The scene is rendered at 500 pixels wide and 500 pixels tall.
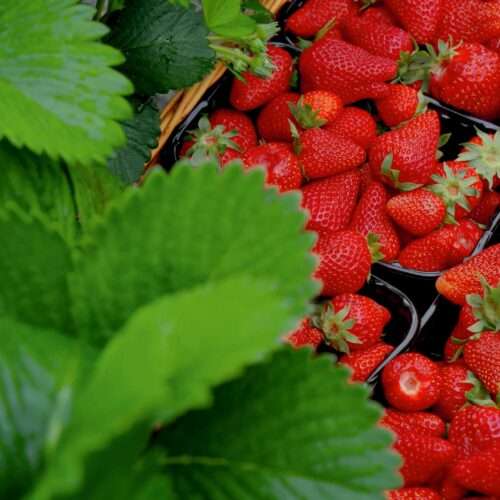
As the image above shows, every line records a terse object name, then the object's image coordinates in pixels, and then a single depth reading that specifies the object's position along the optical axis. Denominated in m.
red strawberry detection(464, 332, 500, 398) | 0.85
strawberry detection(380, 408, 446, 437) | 0.84
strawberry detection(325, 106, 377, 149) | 0.91
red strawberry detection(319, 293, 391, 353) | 0.87
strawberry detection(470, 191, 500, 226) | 0.92
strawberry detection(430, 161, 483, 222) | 0.90
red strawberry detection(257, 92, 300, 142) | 0.91
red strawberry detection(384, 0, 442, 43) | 0.94
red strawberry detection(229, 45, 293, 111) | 0.91
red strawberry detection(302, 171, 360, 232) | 0.89
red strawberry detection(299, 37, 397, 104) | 0.91
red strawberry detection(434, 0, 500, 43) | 0.94
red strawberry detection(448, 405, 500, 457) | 0.82
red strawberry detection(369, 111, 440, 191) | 0.90
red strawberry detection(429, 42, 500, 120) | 0.92
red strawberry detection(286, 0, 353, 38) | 0.94
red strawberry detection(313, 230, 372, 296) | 0.86
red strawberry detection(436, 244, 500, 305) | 0.87
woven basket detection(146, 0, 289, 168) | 0.88
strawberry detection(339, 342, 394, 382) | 0.86
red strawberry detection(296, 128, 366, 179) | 0.89
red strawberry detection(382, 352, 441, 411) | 0.85
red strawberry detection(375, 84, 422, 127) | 0.92
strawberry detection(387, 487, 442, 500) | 0.82
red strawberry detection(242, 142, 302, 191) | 0.88
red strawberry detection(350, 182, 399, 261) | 0.90
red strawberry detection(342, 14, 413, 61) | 0.93
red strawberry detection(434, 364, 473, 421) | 0.86
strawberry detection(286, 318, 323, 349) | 0.84
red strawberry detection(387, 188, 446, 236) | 0.89
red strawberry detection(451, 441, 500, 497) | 0.81
